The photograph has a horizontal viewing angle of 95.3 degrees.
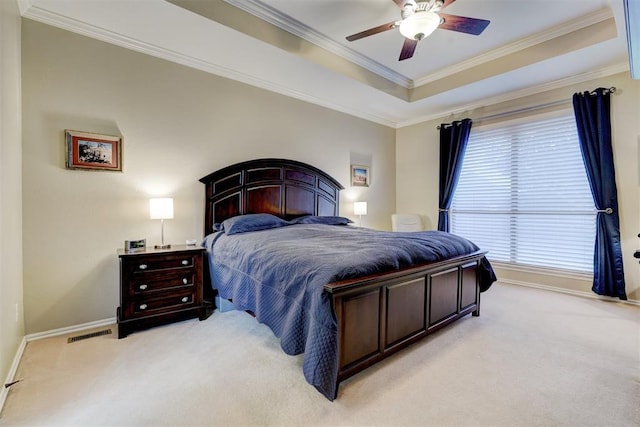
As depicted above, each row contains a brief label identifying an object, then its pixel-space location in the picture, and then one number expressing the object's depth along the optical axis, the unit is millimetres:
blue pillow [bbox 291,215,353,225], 4054
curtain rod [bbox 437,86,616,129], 3583
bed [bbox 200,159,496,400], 1726
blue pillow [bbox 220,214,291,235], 3168
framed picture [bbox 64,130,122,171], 2656
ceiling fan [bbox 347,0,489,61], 2309
